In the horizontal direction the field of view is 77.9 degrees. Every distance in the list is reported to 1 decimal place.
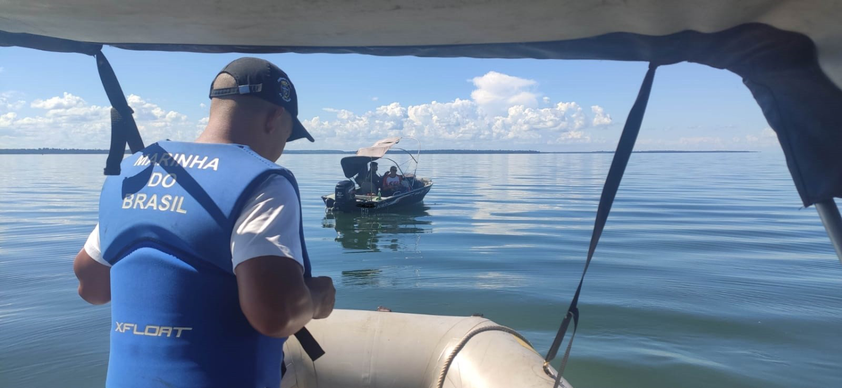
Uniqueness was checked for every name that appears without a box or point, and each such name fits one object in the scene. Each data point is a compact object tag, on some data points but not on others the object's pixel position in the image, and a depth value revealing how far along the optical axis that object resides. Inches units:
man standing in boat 47.9
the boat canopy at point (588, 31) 51.3
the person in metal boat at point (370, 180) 706.8
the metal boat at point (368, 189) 663.8
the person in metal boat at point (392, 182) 716.7
